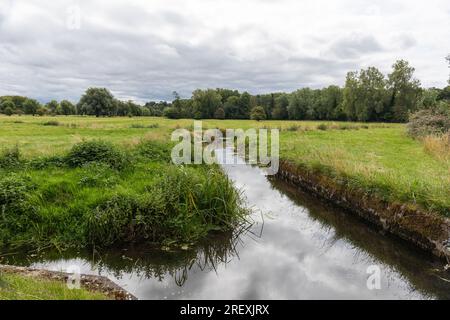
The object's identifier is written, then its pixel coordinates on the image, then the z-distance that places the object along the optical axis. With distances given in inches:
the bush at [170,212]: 306.0
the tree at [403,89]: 2167.8
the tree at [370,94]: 2314.2
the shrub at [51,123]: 1512.1
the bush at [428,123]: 885.2
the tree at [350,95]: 2357.3
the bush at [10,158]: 434.0
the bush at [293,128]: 1330.2
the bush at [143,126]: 1570.1
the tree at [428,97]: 1974.9
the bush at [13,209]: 302.7
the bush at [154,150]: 584.6
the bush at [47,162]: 439.2
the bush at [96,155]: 459.2
